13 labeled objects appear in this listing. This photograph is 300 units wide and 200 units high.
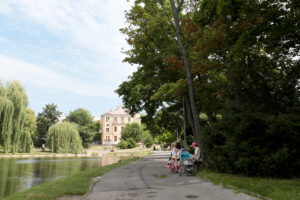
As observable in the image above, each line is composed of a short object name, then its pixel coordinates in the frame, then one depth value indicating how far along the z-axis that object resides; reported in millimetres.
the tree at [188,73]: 13477
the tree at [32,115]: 62719
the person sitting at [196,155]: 12666
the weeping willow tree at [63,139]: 39906
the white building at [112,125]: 116062
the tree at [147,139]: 80562
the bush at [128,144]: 72375
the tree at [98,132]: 118812
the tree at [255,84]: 8758
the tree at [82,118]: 79750
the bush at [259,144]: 8508
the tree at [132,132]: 79625
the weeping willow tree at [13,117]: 30859
